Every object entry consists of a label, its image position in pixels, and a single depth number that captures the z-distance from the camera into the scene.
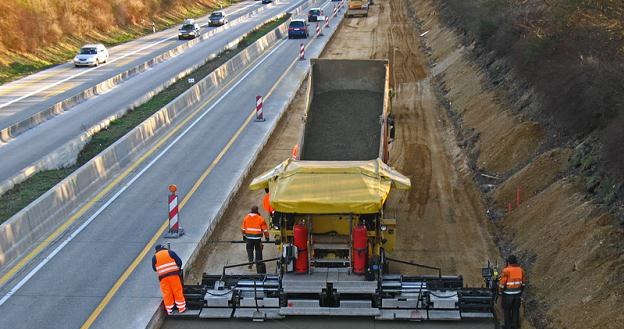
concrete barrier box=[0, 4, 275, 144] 27.21
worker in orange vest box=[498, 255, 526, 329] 11.23
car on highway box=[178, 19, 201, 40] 59.25
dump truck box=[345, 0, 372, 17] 66.25
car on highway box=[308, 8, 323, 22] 64.50
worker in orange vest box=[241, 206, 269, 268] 13.66
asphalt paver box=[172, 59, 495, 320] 11.63
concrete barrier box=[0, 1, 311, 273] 15.36
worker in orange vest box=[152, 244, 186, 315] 11.82
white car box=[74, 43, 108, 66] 45.09
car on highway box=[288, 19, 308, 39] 54.34
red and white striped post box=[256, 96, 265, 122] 27.91
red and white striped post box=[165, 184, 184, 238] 16.14
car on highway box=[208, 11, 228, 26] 68.02
